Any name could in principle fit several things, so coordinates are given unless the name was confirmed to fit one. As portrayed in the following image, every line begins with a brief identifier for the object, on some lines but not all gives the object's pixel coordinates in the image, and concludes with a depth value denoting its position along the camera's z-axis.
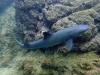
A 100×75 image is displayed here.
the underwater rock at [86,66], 2.27
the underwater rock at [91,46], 2.51
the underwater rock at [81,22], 2.57
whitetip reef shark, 2.41
